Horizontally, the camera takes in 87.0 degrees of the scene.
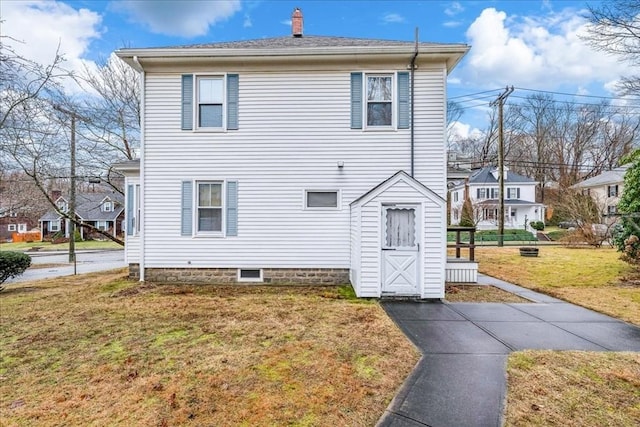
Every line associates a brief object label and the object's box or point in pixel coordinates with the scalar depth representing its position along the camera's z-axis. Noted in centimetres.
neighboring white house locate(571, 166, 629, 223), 3006
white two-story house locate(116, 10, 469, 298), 870
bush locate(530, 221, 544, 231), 3114
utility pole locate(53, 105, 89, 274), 1382
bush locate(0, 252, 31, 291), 915
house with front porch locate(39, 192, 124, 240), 4066
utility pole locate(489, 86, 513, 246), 2109
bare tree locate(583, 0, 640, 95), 1169
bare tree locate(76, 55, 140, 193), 1575
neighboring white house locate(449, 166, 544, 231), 3428
